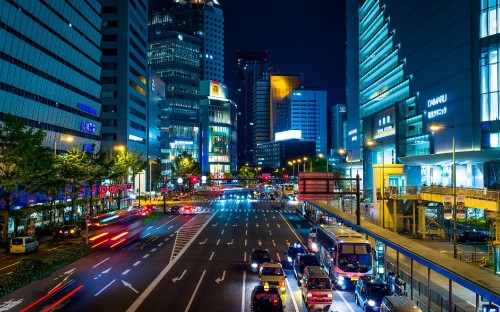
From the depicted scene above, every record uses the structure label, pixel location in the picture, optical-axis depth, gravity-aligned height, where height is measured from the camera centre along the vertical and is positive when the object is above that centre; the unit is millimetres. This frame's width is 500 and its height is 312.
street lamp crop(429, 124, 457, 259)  33375 -1360
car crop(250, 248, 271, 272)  37250 -6226
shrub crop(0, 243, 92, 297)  30939 -6763
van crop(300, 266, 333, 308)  26688 -6236
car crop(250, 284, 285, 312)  23844 -6131
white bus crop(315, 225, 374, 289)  32750 -5509
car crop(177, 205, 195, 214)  93462 -6178
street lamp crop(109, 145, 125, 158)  122362 +7763
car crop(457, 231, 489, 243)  53716 -6368
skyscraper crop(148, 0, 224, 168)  192575 +19349
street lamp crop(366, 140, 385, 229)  52034 -1535
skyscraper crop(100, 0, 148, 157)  126500 +27592
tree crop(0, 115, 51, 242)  48531 +1847
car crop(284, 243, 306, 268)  40062 -6311
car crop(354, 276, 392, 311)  25859 -6307
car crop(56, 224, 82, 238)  57344 -6540
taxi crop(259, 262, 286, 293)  30445 -6218
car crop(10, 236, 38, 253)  45938 -6536
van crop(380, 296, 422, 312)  21422 -5737
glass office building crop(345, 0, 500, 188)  67188 +16039
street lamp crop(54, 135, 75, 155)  82494 +6869
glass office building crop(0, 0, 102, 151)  66500 +18227
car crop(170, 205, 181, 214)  96250 -6231
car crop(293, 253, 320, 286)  34447 -6069
